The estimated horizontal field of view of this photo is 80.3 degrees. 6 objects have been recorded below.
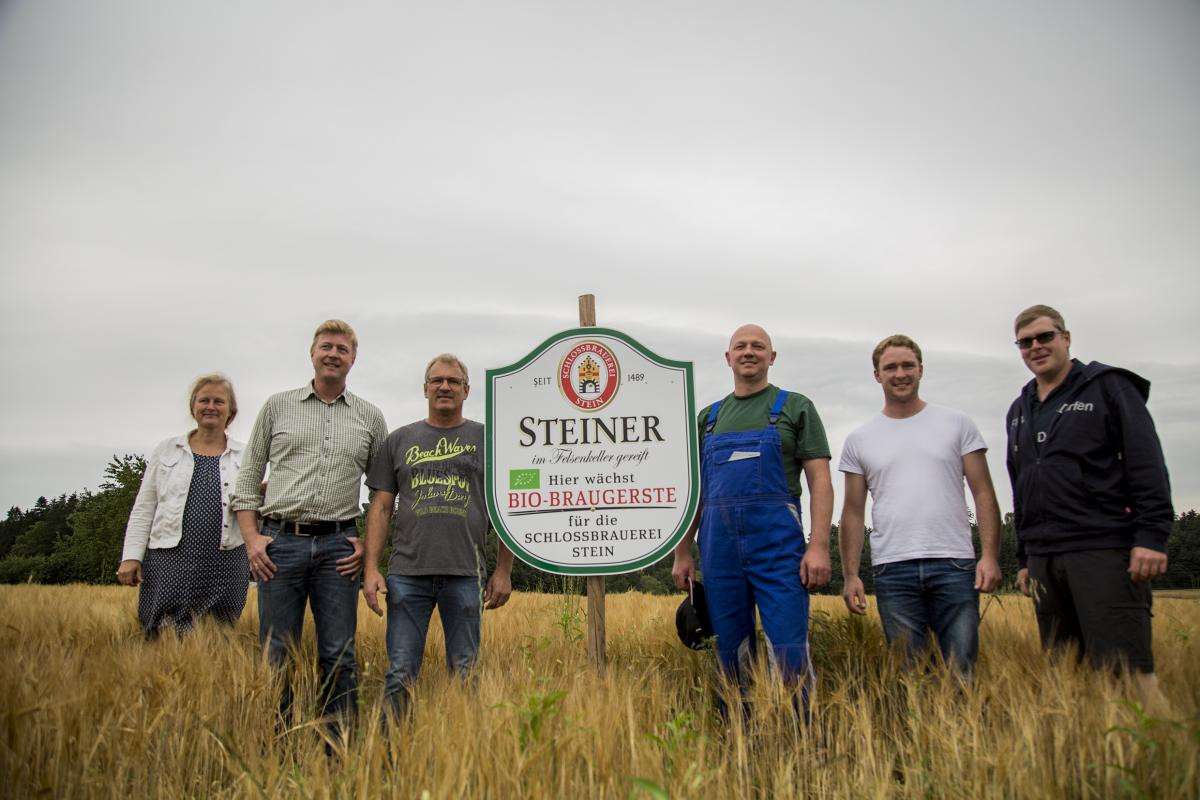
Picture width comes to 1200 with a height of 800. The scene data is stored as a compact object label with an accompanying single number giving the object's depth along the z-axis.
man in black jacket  3.41
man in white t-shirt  3.72
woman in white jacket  4.55
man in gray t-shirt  3.78
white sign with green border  4.04
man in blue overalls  3.62
